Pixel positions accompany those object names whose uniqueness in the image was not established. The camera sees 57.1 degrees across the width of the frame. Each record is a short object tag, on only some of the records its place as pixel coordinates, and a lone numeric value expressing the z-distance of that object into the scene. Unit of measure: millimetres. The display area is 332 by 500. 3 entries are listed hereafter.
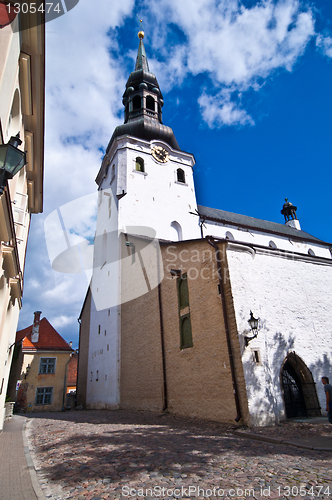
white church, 9062
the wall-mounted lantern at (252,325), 8852
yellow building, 19594
